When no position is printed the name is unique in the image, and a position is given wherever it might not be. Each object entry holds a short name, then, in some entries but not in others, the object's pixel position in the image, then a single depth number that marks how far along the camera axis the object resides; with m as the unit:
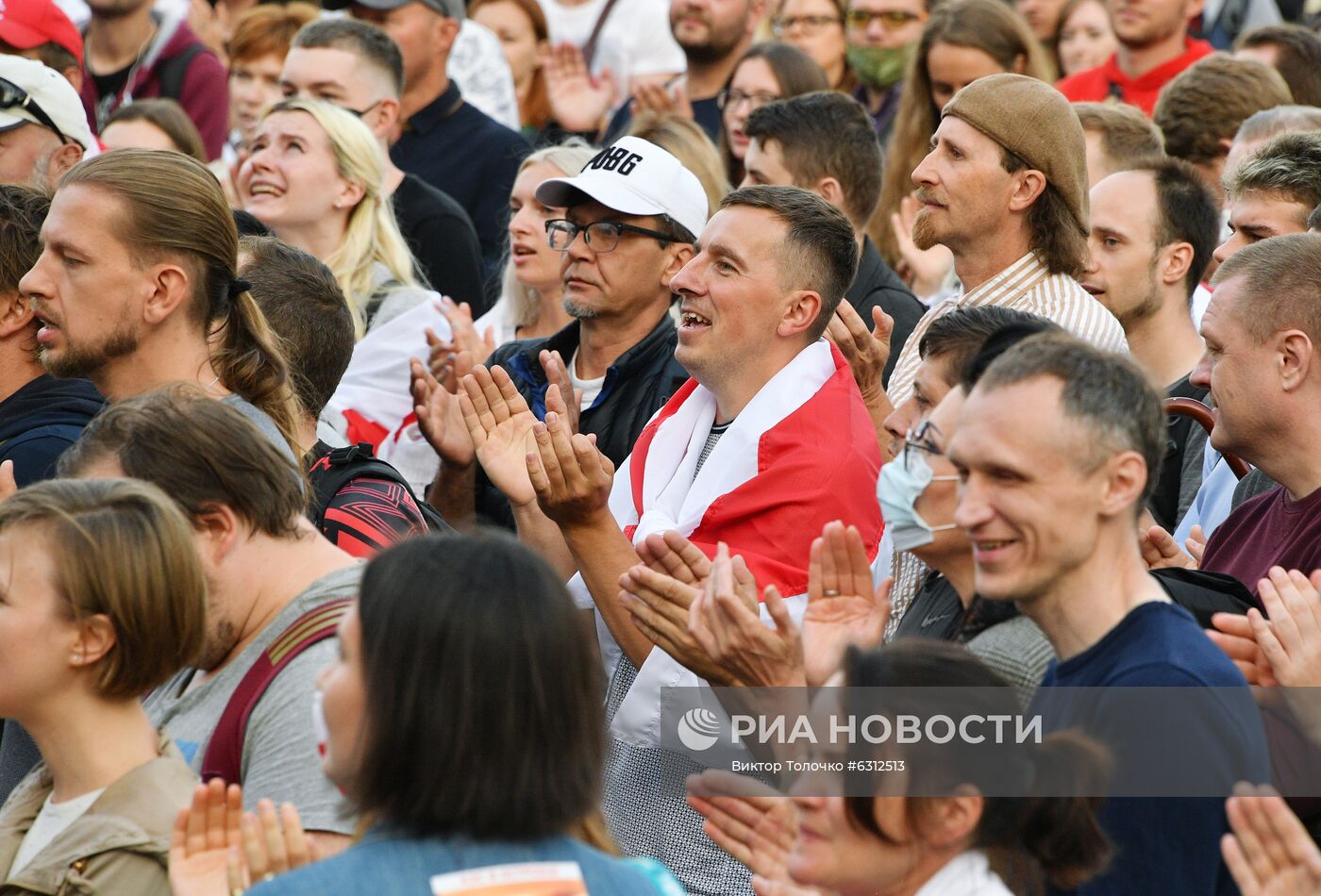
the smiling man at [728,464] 8.43
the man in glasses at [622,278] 10.76
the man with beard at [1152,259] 11.48
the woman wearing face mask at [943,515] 6.82
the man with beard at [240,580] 6.07
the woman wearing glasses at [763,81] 15.39
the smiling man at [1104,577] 5.56
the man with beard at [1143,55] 16.33
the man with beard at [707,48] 17.86
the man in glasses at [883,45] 17.44
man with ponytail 8.91
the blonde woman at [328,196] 13.55
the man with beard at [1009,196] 9.85
